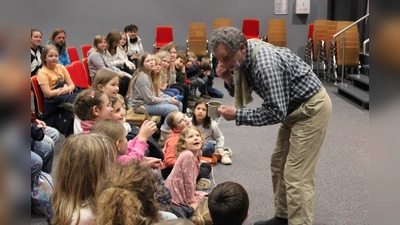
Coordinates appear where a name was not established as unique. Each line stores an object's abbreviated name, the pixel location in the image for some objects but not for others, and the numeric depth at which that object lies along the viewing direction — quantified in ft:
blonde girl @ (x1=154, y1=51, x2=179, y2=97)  18.21
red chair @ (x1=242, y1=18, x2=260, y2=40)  36.27
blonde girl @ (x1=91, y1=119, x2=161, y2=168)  8.48
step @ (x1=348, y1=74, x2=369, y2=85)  24.84
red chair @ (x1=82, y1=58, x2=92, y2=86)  20.52
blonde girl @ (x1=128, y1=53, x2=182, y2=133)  15.97
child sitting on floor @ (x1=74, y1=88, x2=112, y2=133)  10.71
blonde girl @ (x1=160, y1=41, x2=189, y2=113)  19.93
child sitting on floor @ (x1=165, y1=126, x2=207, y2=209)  10.00
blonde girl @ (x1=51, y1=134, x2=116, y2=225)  5.73
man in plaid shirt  7.64
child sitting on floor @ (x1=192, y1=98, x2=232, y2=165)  14.40
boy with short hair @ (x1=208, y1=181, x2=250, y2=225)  7.06
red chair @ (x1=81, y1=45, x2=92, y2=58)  25.45
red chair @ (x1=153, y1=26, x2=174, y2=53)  35.91
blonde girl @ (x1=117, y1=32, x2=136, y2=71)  23.49
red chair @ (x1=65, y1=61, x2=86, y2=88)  17.38
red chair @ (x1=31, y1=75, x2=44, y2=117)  14.33
